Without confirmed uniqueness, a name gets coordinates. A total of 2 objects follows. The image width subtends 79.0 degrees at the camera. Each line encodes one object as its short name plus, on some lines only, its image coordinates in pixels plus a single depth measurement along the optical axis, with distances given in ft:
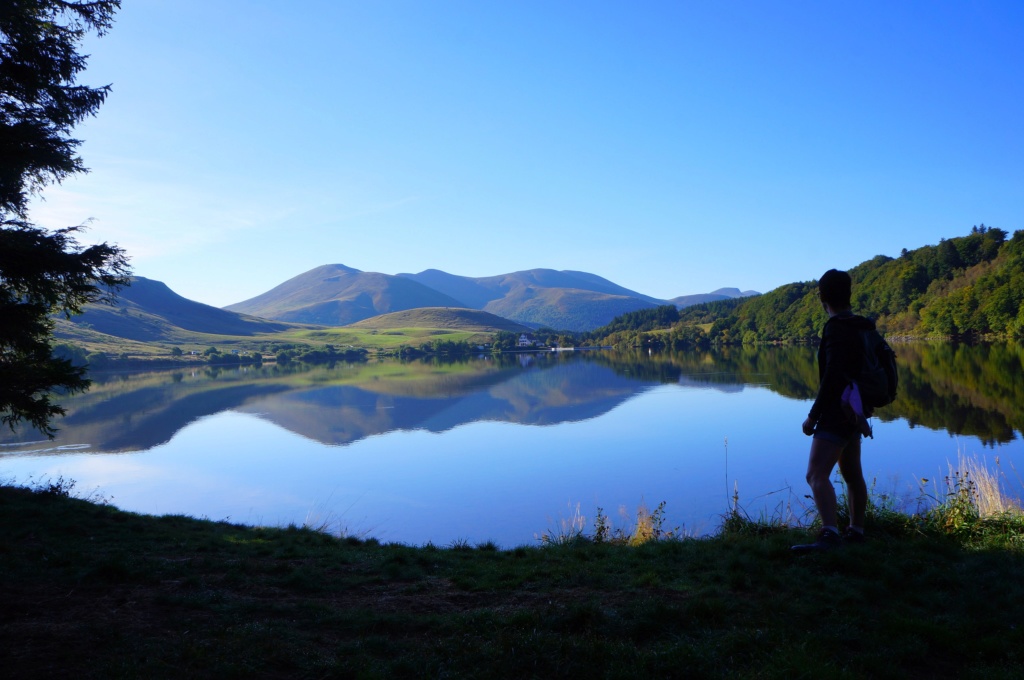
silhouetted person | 20.89
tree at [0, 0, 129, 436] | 32.81
